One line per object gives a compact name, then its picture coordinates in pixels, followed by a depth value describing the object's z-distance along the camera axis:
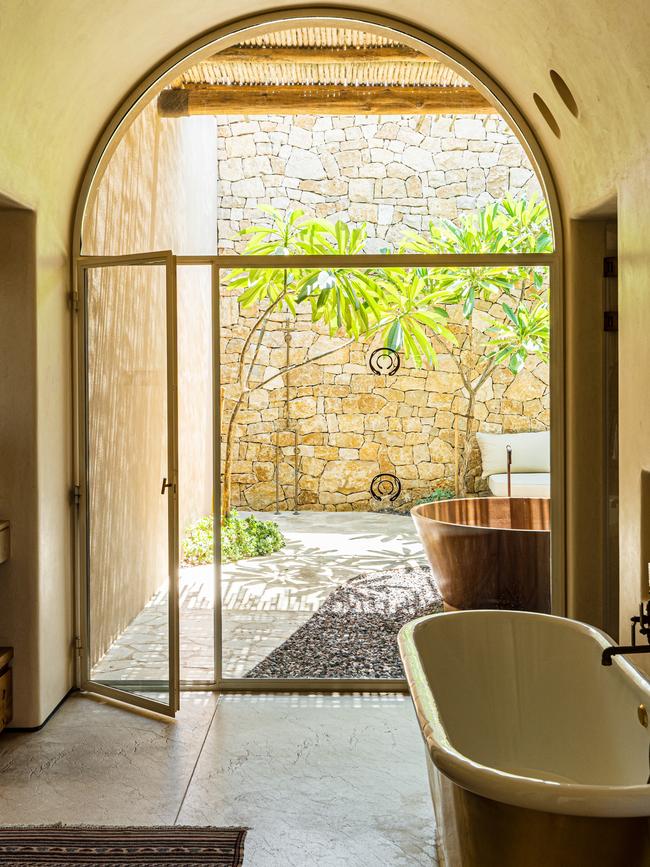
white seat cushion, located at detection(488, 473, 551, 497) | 4.03
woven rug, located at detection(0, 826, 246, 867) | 2.48
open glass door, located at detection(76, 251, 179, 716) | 3.82
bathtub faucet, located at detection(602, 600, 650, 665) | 2.21
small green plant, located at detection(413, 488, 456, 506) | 4.06
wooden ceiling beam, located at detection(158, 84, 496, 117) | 5.04
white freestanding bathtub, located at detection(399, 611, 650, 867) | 1.77
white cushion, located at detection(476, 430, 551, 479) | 4.00
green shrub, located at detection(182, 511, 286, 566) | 4.04
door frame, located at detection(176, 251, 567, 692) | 3.96
